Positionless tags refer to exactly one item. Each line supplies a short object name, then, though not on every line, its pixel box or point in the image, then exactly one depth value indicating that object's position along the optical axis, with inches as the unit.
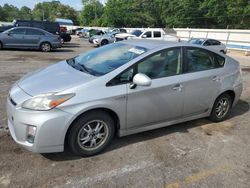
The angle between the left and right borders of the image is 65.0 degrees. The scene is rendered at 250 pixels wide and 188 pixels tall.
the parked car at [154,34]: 592.1
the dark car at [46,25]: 568.1
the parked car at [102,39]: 661.1
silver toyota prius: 94.3
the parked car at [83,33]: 1119.0
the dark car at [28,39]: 454.5
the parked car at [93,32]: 985.5
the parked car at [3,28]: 541.0
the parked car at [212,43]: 543.7
